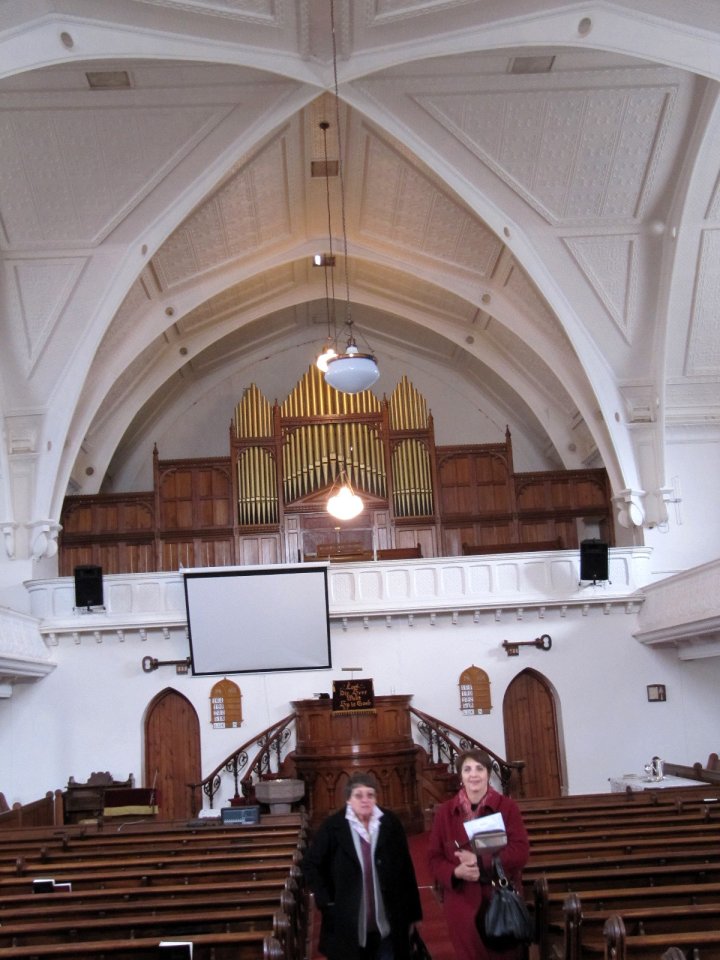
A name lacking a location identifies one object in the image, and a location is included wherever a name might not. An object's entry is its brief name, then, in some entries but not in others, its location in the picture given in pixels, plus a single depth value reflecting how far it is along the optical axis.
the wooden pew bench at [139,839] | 9.09
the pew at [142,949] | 5.07
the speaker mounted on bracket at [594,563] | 17.30
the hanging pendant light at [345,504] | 17.80
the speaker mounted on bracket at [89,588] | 17.14
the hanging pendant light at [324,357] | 15.82
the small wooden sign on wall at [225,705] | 17.45
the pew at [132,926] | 5.66
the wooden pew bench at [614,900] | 5.73
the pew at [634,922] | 5.15
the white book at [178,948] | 4.98
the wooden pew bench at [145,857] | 7.73
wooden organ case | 20.20
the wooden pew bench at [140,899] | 6.07
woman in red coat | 5.19
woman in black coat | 5.38
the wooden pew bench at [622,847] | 7.20
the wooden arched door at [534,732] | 17.69
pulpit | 14.68
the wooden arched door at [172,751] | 17.34
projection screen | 17.08
